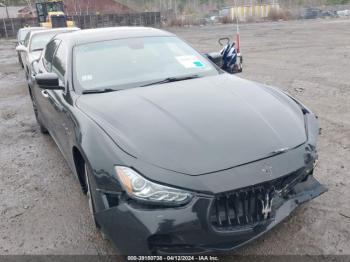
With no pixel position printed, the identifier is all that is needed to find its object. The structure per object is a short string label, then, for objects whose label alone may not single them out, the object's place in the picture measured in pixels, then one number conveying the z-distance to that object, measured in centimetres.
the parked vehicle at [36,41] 794
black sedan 212
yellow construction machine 2294
